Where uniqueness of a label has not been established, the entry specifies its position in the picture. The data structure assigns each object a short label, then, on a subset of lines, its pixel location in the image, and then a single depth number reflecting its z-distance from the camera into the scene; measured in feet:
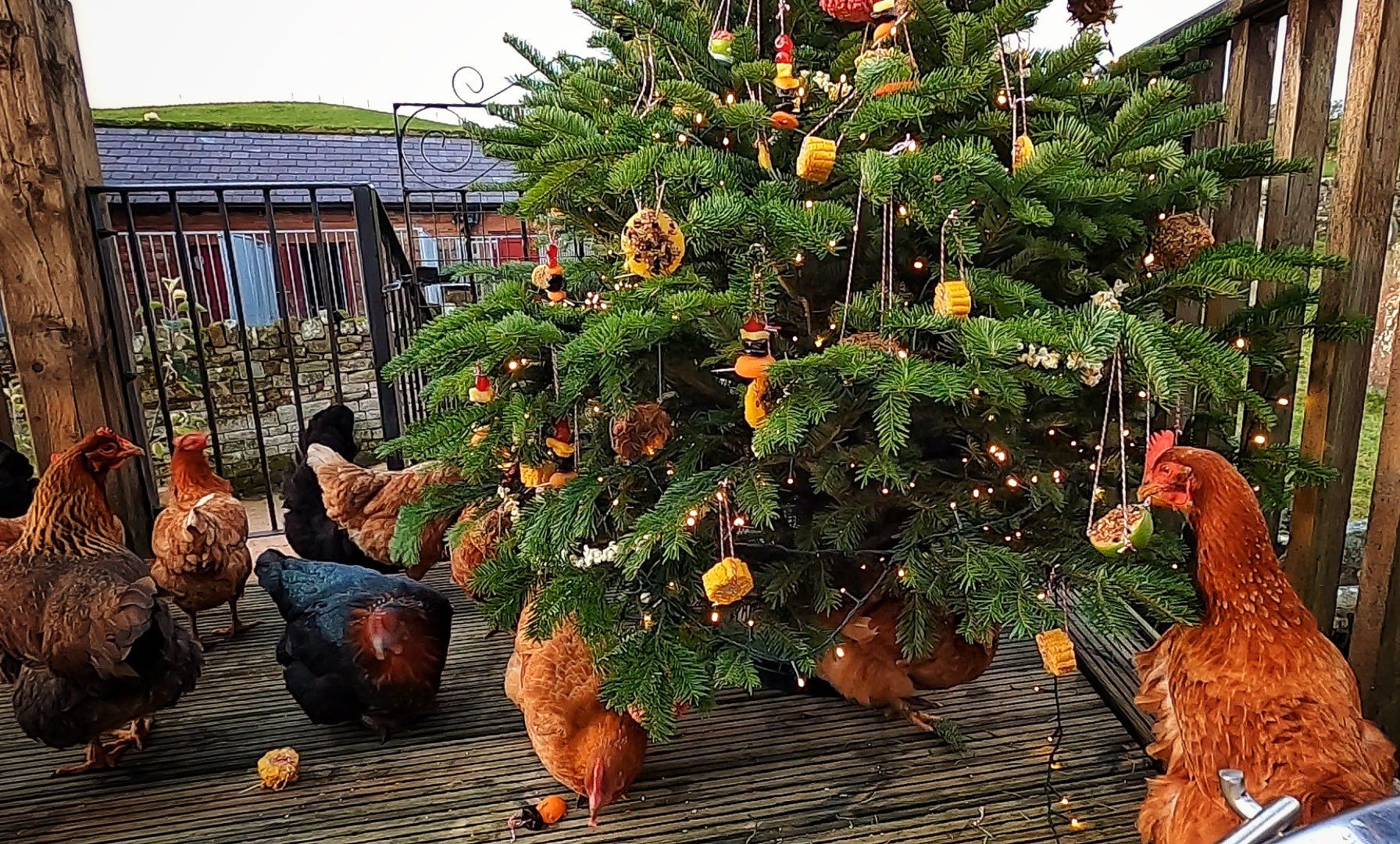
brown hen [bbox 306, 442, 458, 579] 7.33
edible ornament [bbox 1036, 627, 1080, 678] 3.80
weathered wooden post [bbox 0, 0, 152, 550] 6.55
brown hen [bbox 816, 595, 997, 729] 4.97
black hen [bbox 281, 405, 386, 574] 7.58
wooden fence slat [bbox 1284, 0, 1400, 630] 3.98
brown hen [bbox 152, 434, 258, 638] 6.36
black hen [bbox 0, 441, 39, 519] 7.16
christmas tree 3.42
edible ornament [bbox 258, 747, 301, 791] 5.03
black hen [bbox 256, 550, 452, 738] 5.31
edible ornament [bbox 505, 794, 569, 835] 4.59
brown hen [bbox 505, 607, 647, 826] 4.46
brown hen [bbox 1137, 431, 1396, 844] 3.21
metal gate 17.85
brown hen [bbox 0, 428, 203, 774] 4.81
